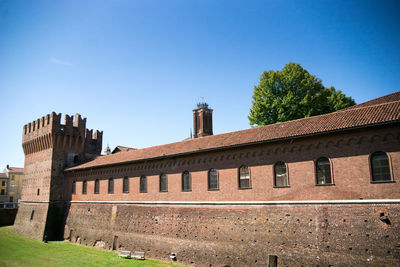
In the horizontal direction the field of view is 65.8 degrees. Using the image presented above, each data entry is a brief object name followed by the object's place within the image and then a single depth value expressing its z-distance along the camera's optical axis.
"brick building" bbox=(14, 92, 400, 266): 14.29
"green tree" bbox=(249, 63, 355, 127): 30.09
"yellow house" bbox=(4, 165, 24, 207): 68.00
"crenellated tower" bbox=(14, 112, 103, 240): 33.09
